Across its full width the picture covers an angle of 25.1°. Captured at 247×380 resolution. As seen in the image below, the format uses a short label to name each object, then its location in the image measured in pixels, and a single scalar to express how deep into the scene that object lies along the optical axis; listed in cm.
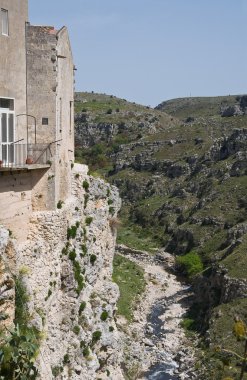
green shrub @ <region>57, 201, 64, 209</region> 2325
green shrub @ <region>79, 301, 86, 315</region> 2581
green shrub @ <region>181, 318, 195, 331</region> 5806
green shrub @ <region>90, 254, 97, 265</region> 2823
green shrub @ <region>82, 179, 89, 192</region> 2782
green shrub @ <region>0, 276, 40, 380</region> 1642
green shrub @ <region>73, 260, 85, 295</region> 2515
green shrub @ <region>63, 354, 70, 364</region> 2347
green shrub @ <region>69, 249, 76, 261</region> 2471
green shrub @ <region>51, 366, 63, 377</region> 2198
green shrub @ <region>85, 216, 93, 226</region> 2825
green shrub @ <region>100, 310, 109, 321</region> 2824
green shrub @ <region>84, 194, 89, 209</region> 2797
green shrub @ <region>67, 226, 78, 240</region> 2468
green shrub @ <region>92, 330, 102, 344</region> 2697
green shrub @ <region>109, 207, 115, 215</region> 3272
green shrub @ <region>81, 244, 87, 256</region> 2642
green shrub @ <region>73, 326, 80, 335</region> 2498
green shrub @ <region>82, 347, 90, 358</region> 2562
